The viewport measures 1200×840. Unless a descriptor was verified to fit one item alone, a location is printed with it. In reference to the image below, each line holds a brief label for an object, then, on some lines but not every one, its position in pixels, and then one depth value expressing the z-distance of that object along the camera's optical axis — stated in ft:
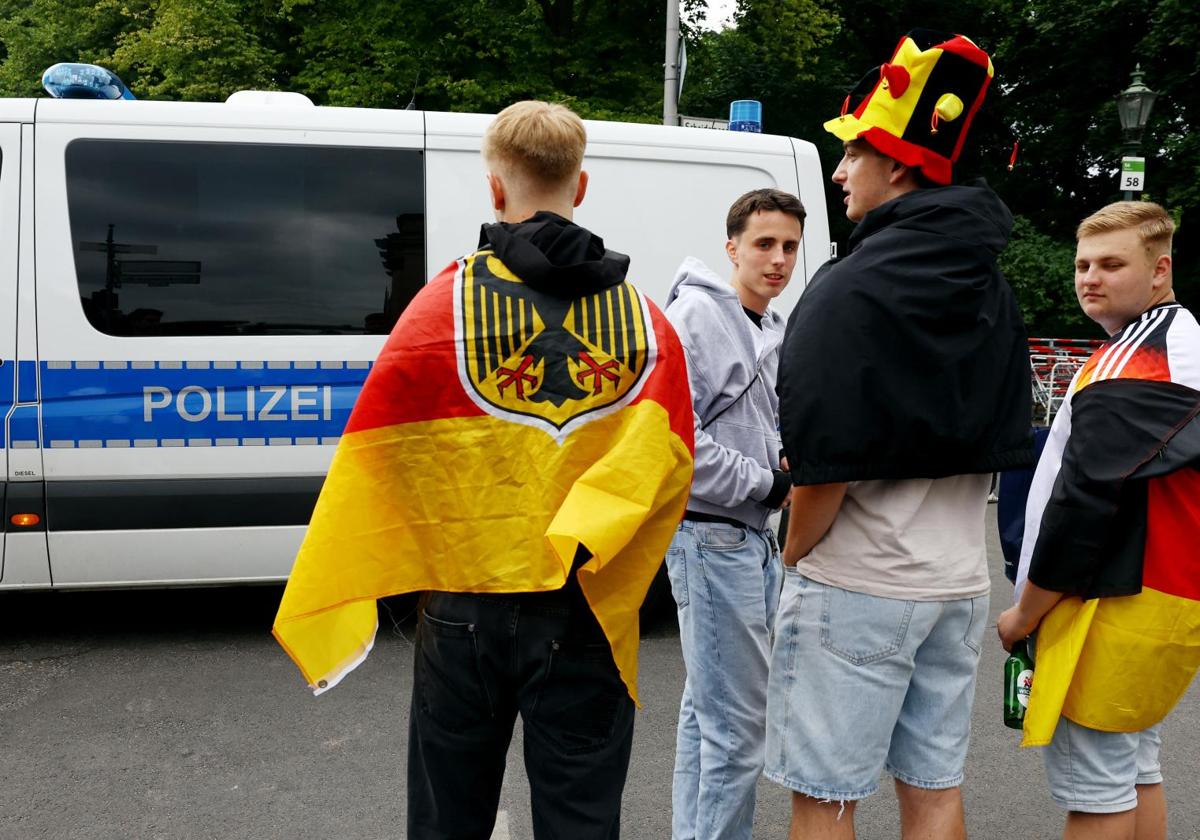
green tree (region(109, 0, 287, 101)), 51.26
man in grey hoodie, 8.45
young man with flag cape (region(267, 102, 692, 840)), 5.86
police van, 14.74
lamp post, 38.24
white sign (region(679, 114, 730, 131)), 19.70
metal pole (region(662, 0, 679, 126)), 39.75
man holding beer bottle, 6.98
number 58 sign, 36.27
